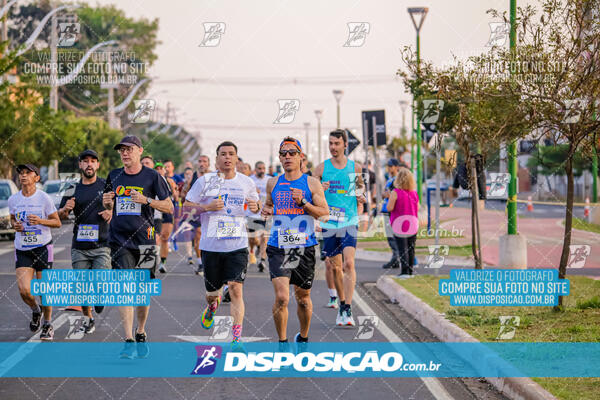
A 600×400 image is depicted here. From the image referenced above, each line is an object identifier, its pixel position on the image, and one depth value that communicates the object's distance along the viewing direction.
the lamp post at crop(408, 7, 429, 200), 29.40
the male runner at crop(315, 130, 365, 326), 10.83
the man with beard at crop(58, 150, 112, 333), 10.09
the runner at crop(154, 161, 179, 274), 17.20
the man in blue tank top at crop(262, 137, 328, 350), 8.54
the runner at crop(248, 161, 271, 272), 17.75
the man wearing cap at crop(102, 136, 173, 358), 8.85
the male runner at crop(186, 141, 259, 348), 9.04
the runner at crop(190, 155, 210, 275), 15.48
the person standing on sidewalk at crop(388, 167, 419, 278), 15.42
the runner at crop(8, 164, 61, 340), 10.23
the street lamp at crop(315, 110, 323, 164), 68.34
